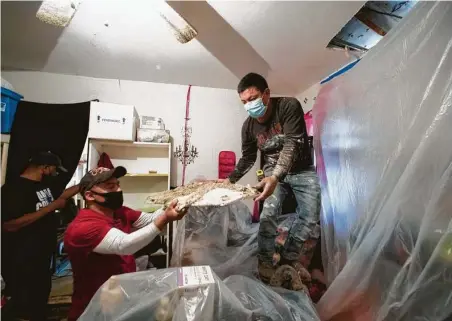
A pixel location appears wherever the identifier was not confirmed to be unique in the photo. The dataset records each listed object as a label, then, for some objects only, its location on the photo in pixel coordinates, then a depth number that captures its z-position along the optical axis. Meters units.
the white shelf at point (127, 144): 2.13
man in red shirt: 0.92
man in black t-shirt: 1.44
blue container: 1.77
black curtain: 1.88
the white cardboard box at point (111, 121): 2.02
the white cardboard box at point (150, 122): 2.26
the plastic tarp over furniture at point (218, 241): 1.32
